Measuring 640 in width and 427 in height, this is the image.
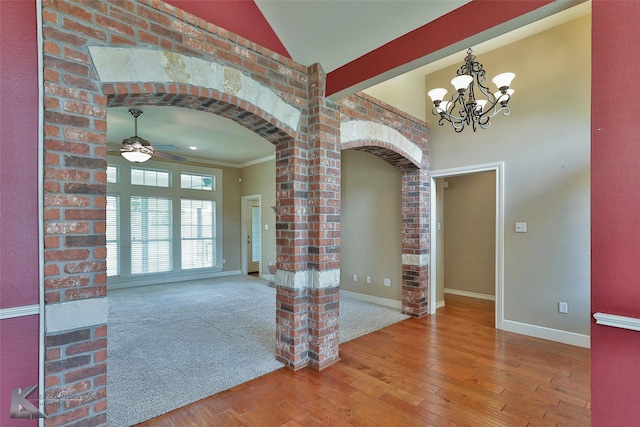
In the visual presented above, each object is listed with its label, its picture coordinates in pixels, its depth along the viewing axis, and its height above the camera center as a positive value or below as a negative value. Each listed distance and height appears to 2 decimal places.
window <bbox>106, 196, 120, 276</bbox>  5.99 -0.42
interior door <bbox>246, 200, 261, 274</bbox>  8.24 -0.65
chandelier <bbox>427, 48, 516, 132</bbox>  2.67 +1.14
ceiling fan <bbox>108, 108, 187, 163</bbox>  3.98 +0.89
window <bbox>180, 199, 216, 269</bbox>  7.04 -0.45
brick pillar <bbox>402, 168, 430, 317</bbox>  4.27 -0.42
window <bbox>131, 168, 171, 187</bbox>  6.32 +0.81
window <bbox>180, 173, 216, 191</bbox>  7.04 +0.79
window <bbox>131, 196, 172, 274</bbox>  6.32 -0.44
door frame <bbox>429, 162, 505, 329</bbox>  3.82 -0.31
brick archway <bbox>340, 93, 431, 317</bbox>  3.85 +0.26
